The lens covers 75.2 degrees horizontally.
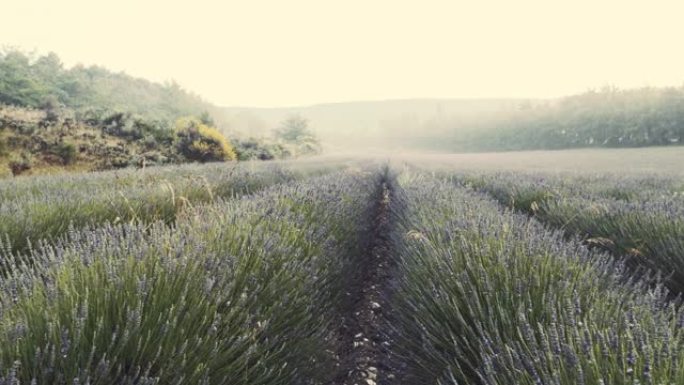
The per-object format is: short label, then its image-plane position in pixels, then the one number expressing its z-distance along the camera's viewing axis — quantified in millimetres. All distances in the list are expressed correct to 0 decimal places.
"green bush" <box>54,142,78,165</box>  13164
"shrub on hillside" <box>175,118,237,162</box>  17703
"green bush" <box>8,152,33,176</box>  11984
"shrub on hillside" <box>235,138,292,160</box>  22062
